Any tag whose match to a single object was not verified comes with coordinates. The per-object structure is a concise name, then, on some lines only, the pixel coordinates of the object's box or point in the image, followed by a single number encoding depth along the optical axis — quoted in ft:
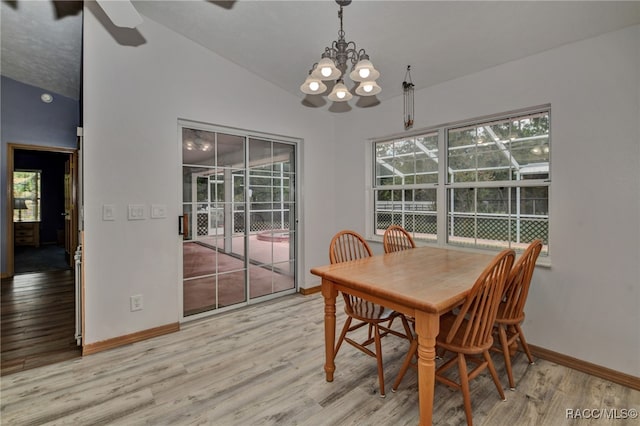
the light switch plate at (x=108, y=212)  7.87
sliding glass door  9.75
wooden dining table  4.55
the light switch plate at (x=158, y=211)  8.67
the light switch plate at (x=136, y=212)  8.27
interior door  15.60
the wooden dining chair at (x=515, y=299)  6.04
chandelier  5.65
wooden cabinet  23.03
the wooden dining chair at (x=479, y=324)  4.73
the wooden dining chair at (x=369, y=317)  6.15
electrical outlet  8.34
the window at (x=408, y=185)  10.25
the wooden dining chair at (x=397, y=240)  9.62
